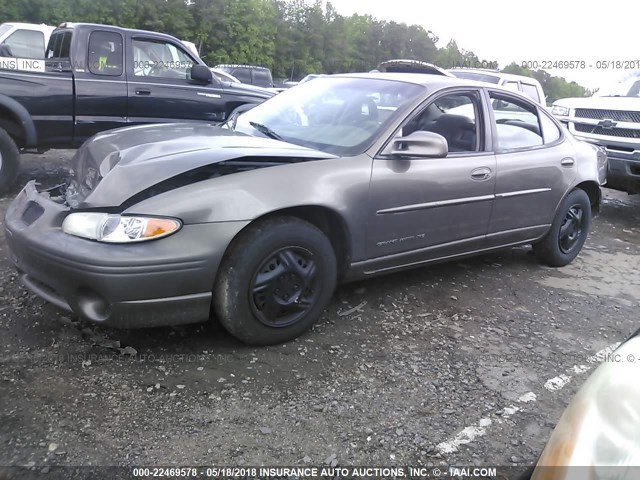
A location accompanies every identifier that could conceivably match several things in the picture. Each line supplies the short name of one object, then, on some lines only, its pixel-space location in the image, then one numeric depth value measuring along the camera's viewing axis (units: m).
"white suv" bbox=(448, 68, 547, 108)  10.83
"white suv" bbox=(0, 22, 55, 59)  6.51
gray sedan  2.69
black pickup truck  5.73
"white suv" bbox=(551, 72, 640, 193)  7.15
